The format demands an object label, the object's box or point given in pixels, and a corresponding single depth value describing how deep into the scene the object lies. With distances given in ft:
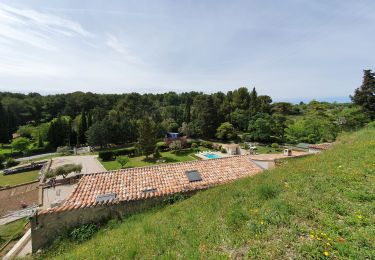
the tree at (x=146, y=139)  116.78
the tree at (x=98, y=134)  142.82
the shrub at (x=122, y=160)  97.55
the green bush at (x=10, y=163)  112.83
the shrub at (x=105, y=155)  119.24
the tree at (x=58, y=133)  154.51
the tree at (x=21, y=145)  134.79
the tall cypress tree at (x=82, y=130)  163.32
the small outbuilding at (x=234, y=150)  121.79
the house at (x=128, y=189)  27.45
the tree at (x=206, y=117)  167.32
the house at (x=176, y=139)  142.82
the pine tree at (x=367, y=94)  88.05
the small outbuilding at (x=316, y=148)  54.08
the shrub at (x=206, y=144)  145.24
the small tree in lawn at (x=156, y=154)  121.94
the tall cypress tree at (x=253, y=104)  184.38
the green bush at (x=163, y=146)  142.00
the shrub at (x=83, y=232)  26.48
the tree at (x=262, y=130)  149.18
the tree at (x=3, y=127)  162.09
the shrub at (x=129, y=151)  128.75
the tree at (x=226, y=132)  158.71
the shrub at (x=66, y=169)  80.67
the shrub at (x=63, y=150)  139.47
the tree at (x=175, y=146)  134.31
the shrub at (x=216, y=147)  136.81
